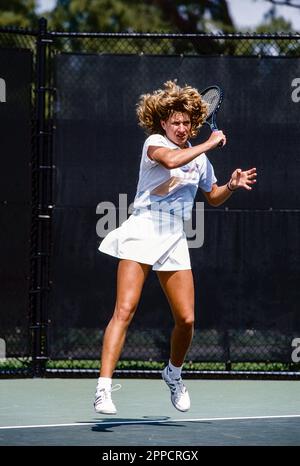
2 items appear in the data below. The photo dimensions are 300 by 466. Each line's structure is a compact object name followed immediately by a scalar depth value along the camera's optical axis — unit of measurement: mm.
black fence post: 10273
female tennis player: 7719
